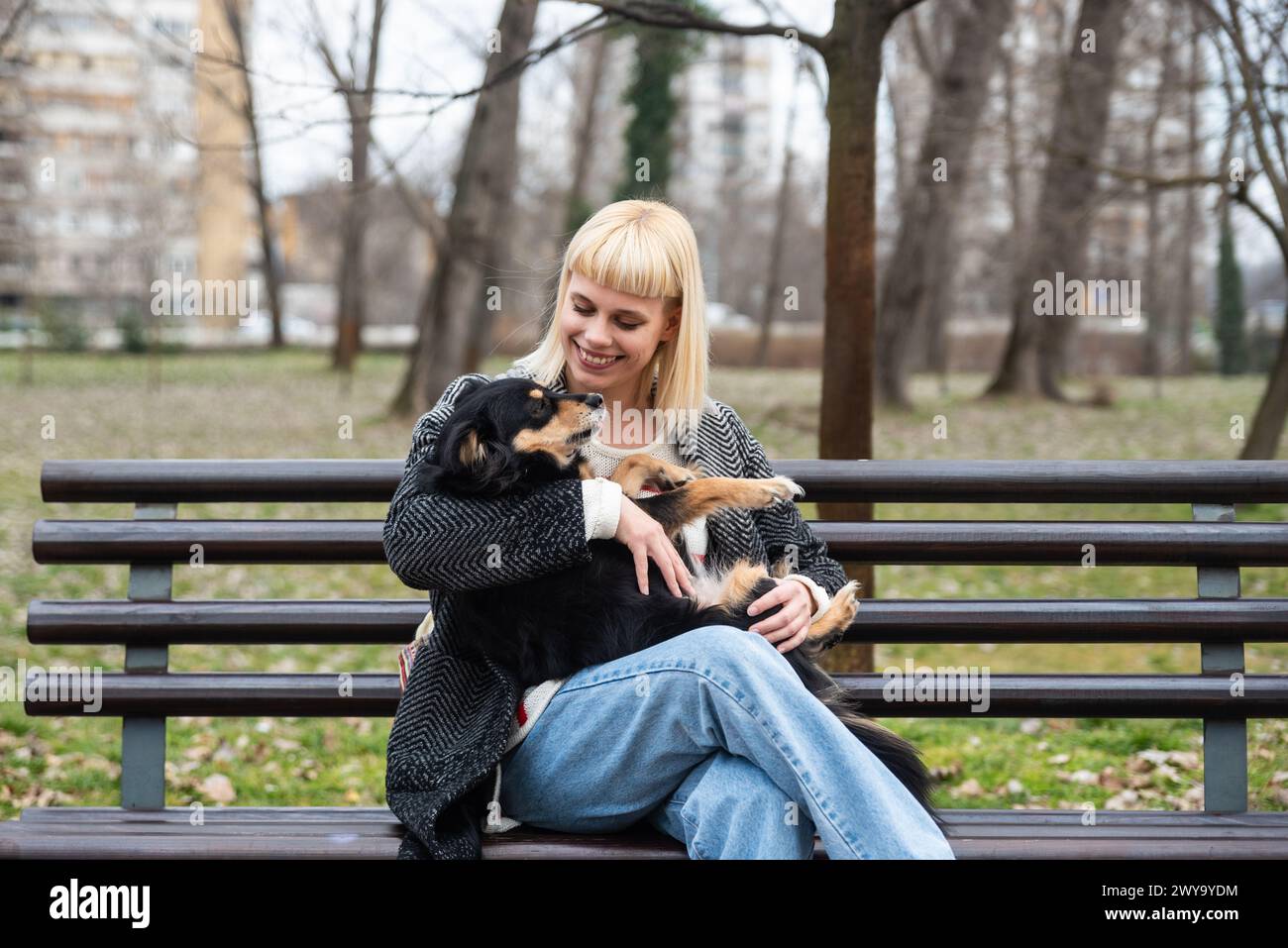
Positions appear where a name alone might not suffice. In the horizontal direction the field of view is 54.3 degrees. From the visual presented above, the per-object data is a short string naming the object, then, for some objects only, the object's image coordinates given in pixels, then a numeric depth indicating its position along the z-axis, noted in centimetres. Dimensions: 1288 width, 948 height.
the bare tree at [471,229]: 1394
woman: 260
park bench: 325
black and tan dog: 284
